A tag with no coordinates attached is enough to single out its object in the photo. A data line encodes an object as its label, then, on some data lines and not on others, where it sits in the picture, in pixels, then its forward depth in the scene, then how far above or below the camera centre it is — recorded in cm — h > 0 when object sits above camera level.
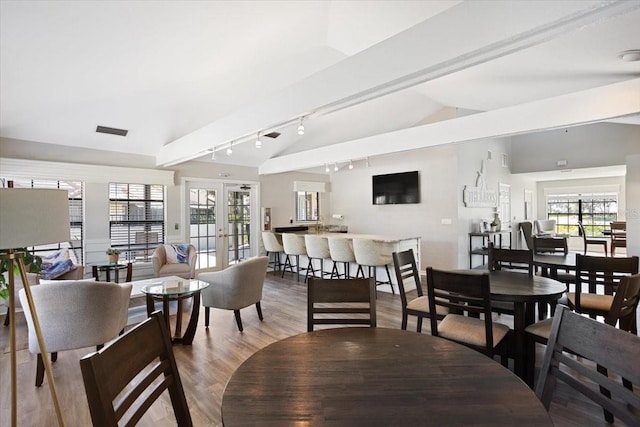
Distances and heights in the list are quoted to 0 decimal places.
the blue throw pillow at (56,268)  441 -67
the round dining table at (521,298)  234 -59
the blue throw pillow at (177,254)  574 -62
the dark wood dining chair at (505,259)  272 -44
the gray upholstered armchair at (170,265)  540 -79
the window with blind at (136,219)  572 +0
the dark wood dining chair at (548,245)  445 -42
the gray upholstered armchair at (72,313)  252 -73
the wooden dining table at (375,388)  100 -60
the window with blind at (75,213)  526 +11
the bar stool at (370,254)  500 -58
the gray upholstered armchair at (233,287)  372 -79
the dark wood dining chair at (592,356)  107 -52
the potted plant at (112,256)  512 -57
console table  686 -57
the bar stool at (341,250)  540 -56
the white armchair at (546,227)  960 -38
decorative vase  714 -17
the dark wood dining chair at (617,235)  796 -53
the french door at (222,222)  671 -8
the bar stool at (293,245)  624 -52
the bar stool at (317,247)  580 -53
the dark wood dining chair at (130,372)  91 -49
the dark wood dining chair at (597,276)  287 -55
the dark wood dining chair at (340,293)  195 -46
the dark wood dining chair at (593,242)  879 -76
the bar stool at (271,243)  677 -52
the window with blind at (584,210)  1036 +12
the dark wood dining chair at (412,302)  280 -78
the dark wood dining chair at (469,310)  212 -65
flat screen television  725 +64
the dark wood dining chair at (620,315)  213 -69
